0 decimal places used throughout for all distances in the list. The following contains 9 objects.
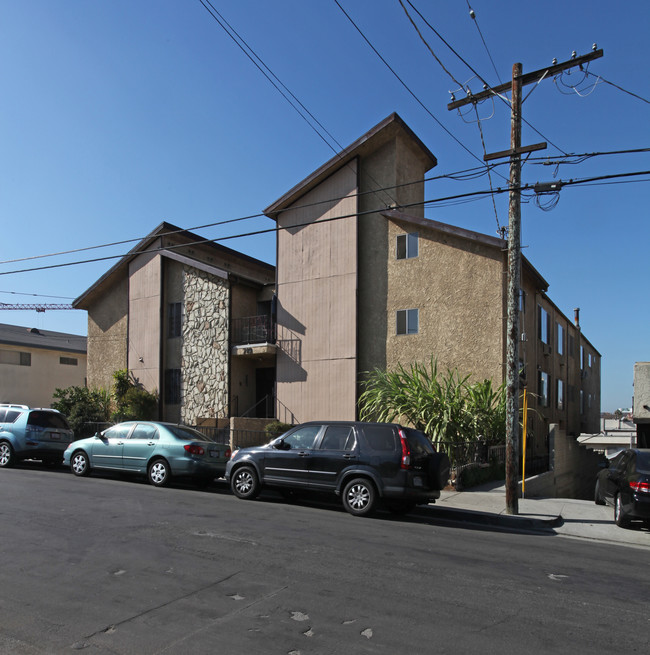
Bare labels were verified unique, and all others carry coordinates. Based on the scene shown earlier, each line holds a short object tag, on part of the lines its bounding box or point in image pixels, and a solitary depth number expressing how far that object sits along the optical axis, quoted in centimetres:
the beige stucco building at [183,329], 2492
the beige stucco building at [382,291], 2006
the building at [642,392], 2189
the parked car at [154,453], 1374
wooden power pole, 1168
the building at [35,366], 3378
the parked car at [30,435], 1741
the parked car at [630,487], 1023
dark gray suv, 1069
